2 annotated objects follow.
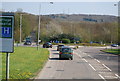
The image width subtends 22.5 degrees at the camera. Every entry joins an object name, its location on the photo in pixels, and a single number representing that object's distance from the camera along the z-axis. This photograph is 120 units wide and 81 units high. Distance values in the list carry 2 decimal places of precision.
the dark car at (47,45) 66.00
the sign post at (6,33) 11.49
